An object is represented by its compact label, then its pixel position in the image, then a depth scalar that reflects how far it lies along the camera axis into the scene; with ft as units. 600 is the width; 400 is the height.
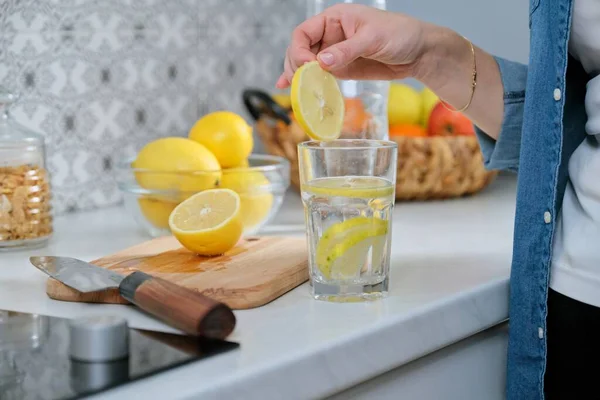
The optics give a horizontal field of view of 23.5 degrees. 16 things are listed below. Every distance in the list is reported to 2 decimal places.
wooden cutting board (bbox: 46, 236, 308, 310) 3.62
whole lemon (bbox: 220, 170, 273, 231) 4.49
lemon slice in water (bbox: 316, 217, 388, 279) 3.63
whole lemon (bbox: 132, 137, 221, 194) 4.42
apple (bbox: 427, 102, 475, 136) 5.39
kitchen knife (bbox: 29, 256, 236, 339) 3.28
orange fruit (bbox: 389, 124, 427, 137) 5.36
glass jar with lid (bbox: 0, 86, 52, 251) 4.23
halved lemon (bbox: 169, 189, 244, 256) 3.96
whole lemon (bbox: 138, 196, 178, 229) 4.47
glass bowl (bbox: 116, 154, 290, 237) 4.43
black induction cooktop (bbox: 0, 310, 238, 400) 3.04
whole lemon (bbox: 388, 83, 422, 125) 5.59
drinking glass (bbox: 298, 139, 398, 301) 3.63
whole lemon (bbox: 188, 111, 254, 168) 4.57
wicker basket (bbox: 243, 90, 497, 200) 5.22
